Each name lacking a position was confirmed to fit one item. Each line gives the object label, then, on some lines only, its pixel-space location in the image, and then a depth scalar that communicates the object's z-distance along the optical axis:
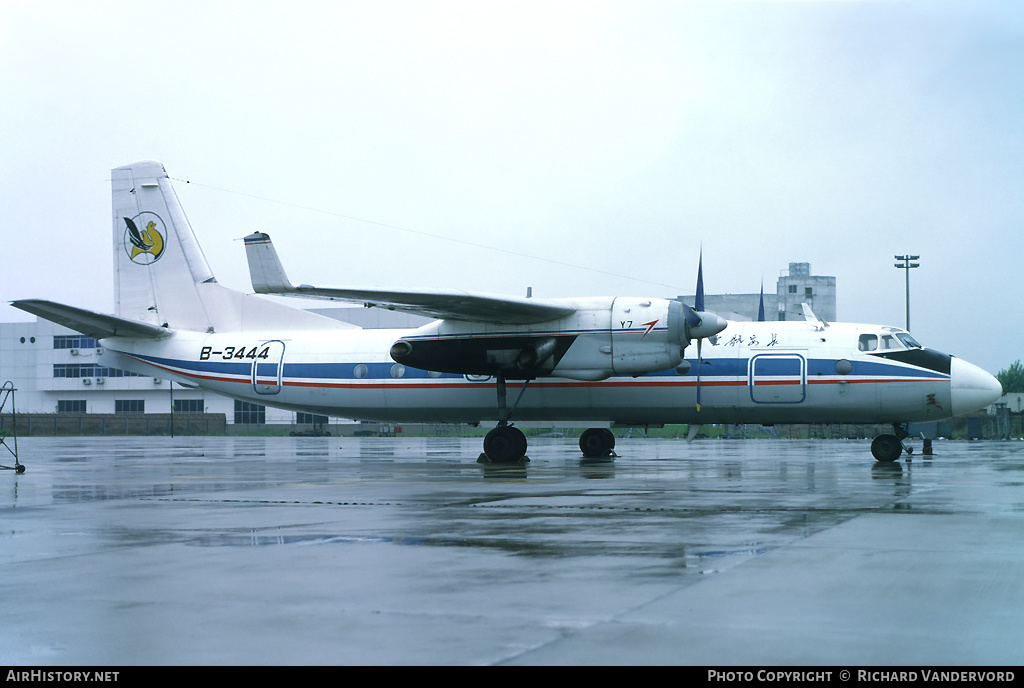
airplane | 23.67
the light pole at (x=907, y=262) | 64.69
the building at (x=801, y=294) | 123.25
